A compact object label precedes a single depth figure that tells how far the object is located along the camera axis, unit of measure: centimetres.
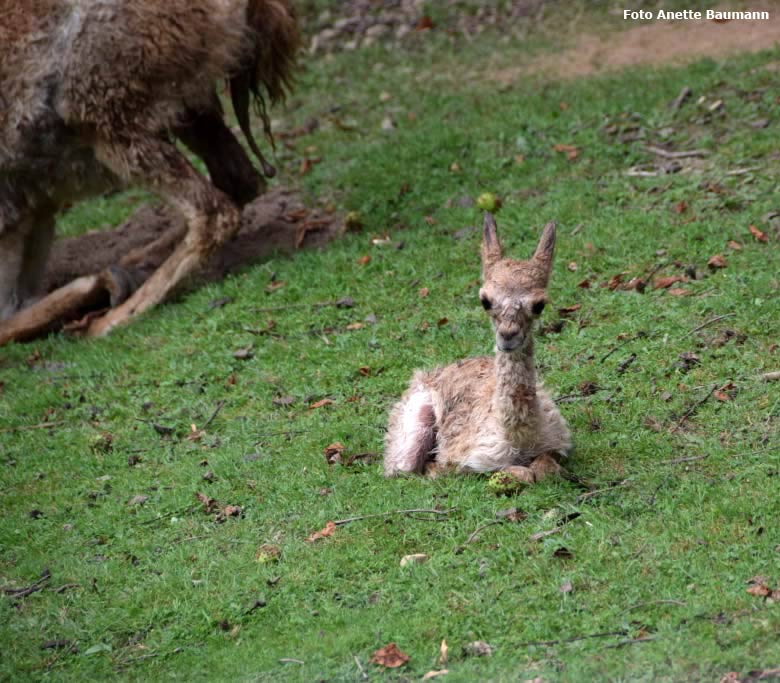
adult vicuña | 1705
